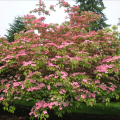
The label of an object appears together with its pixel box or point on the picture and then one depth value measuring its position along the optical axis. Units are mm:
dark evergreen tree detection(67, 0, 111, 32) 16266
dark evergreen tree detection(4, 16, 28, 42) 14844
